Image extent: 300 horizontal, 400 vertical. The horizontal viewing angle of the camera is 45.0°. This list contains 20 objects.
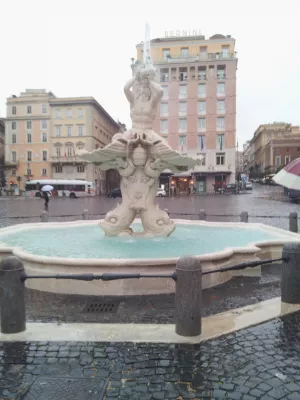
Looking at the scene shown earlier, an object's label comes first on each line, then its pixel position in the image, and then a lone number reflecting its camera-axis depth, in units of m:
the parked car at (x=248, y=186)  62.38
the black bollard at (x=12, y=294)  3.89
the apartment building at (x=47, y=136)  58.06
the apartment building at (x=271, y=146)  86.75
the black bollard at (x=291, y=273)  4.79
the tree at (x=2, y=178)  59.19
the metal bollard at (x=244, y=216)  11.66
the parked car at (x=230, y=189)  49.59
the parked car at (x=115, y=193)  44.61
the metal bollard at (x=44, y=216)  12.18
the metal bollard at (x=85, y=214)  12.78
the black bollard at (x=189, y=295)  3.85
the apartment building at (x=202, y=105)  51.16
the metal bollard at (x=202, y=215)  12.31
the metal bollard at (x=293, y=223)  10.30
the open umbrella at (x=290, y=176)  5.24
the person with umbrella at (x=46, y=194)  25.05
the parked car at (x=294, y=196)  30.99
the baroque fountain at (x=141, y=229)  6.42
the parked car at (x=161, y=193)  44.57
